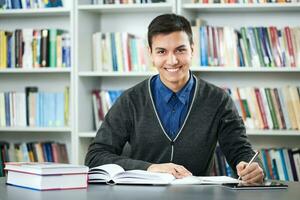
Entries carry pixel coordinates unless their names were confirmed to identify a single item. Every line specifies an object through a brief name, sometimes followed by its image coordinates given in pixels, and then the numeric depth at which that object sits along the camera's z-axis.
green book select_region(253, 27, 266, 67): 3.91
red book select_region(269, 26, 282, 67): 3.89
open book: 2.19
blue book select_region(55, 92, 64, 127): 4.25
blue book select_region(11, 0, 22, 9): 4.30
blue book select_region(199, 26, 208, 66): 3.95
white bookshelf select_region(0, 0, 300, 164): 3.99
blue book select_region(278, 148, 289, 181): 3.91
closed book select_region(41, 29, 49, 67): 4.23
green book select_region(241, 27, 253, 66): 3.92
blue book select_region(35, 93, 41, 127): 4.28
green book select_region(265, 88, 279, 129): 3.91
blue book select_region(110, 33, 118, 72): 4.14
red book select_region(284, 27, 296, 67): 3.88
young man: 2.69
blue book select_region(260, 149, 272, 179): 3.94
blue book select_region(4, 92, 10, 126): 4.32
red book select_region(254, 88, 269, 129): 3.93
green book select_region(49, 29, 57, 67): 4.23
